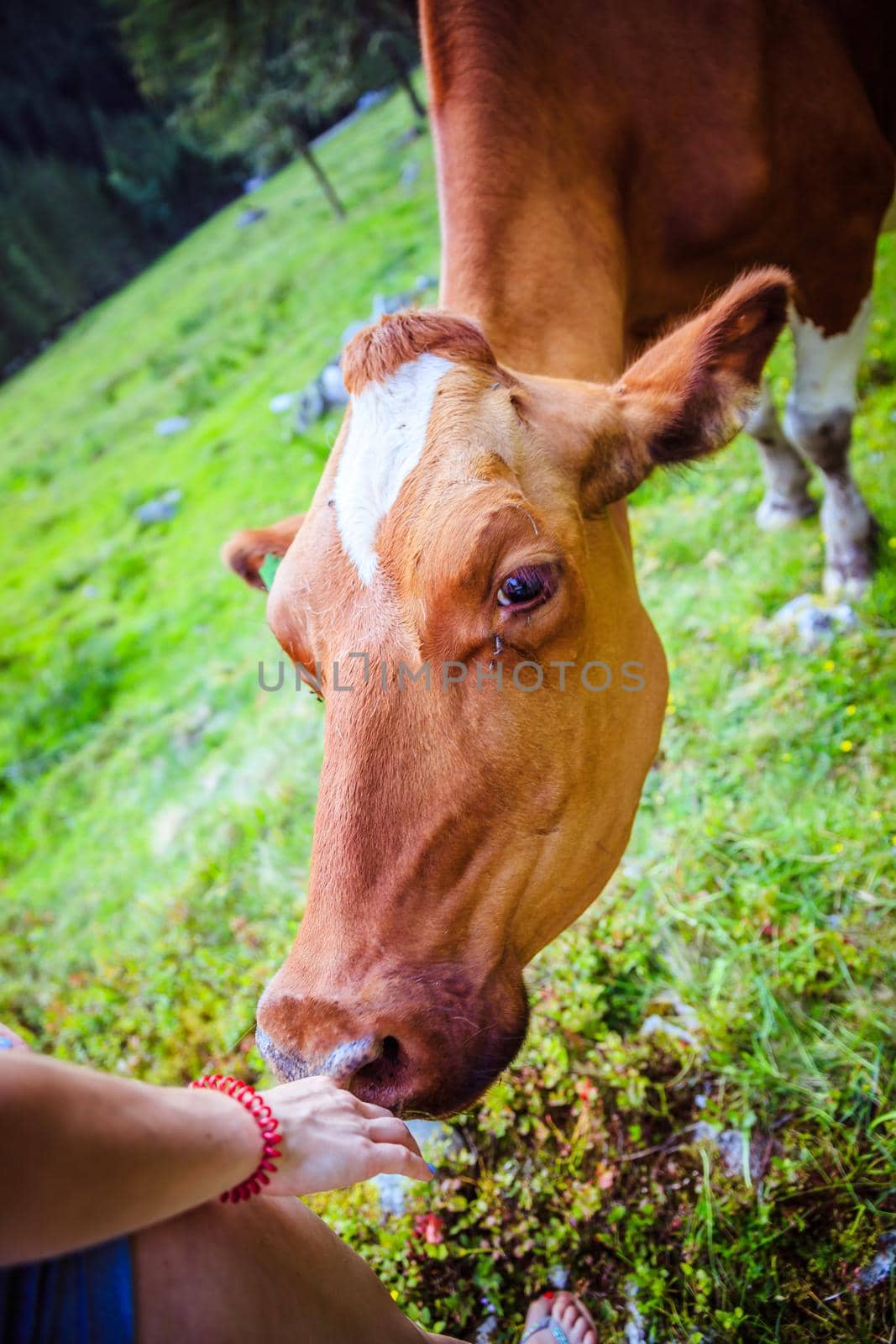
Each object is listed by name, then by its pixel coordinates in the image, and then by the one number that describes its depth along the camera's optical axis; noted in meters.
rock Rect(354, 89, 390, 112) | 30.10
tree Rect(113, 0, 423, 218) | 12.83
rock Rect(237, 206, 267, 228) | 26.95
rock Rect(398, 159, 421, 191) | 17.02
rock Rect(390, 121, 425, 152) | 20.69
